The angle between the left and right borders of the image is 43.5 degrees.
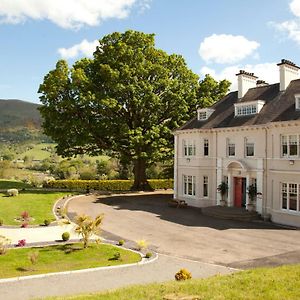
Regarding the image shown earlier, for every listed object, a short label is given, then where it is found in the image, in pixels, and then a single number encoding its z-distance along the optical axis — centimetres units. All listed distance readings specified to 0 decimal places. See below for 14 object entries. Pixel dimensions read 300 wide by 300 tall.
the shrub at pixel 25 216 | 2994
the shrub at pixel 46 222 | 2939
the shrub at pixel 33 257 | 1897
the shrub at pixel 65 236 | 2364
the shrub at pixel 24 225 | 2849
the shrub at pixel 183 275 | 1524
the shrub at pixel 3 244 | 2055
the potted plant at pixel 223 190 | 3738
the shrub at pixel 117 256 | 2000
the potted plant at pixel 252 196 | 3409
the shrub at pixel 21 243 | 2225
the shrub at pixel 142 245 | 2172
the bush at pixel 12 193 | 3969
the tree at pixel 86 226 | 2177
